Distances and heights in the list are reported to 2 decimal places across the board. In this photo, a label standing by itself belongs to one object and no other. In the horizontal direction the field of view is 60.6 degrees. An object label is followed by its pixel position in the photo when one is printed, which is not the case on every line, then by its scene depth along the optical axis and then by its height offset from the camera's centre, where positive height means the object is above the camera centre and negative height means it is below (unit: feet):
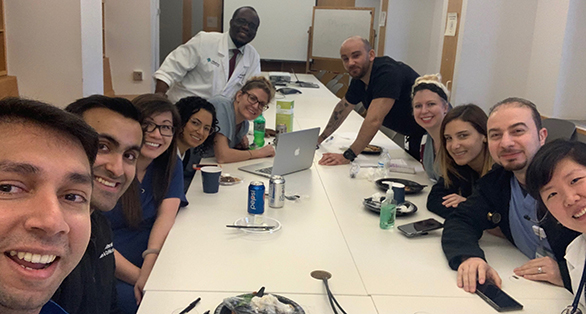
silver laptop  8.17 -1.86
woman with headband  8.52 -0.95
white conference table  4.61 -2.26
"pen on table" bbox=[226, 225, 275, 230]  6.10 -2.23
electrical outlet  20.52 -1.67
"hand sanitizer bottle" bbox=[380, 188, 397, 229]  6.33 -2.02
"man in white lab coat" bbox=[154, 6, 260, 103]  12.51 -0.59
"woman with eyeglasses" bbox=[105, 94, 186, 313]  6.17 -1.98
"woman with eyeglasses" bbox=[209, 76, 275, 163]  9.18 -1.38
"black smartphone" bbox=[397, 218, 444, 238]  6.19 -2.16
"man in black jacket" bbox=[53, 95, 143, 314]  4.25 -1.42
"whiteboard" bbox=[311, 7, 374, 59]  25.84 +0.98
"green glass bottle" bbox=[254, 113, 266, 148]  10.71 -1.92
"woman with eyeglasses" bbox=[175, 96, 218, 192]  8.16 -1.33
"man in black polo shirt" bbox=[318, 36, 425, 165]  9.82 -1.02
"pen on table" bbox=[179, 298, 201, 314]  4.23 -2.26
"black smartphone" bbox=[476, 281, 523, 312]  4.59 -2.22
